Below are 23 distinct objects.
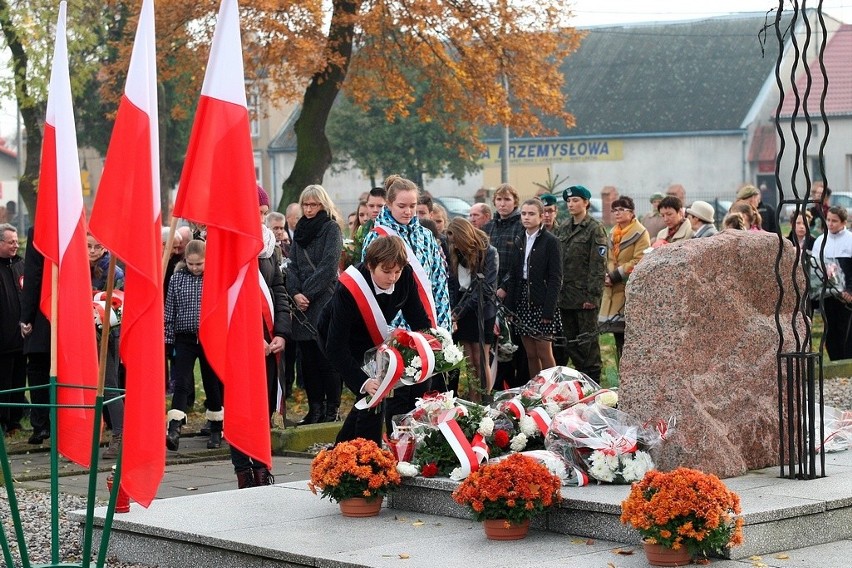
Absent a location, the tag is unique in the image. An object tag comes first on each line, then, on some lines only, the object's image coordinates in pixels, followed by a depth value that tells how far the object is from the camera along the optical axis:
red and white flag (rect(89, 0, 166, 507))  5.10
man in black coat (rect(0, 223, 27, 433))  11.66
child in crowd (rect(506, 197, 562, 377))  11.59
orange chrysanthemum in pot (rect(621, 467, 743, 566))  5.77
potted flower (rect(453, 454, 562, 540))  6.41
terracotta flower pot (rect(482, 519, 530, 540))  6.51
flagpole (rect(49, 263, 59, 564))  5.07
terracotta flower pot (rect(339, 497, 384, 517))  7.22
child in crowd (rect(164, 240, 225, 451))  10.44
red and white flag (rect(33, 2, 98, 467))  5.61
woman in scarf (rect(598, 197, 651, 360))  12.43
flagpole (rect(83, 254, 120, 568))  4.94
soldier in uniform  12.09
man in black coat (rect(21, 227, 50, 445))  10.80
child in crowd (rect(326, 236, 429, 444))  7.83
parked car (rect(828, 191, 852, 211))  44.72
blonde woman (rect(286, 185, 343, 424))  11.27
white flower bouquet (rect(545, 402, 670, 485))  6.99
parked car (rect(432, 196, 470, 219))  46.78
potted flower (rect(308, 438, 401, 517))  7.11
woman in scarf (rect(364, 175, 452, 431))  8.81
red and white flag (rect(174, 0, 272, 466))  5.42
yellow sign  60.53
